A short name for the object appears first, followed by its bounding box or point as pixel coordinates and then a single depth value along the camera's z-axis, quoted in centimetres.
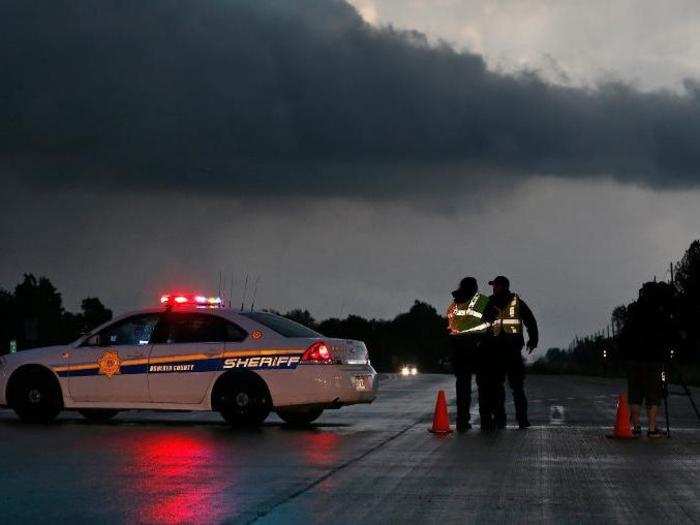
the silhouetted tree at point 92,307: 17728
